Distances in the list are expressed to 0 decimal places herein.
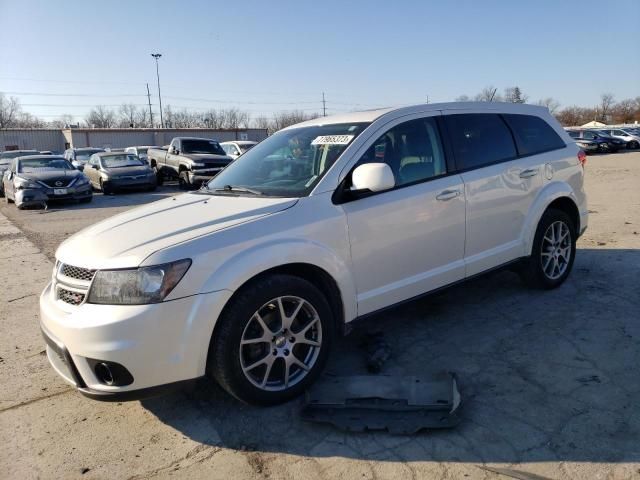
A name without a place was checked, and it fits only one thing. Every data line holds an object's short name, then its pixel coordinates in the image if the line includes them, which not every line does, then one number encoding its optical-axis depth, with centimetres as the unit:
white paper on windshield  371
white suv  277
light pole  6181
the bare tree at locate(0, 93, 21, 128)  8365
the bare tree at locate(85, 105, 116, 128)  9284
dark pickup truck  1716
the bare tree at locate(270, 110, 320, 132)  7769
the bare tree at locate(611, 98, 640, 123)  9425
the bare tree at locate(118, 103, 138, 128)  9481
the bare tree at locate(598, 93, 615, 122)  10176
